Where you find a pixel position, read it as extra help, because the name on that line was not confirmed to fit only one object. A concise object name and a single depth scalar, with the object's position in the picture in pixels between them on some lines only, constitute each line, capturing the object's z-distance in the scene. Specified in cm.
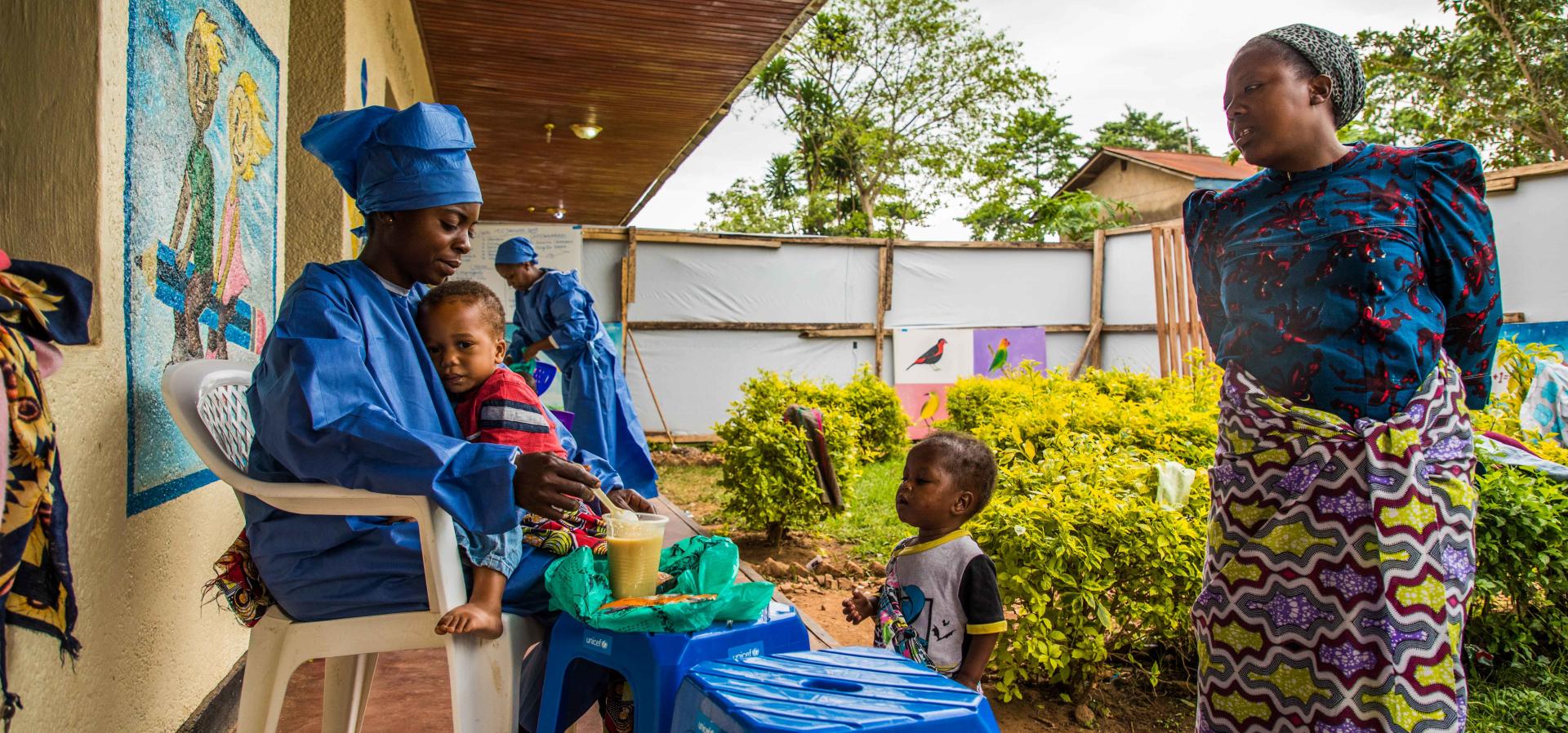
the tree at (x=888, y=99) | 2383
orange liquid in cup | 184
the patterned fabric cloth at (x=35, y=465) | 118
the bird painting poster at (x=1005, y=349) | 1308
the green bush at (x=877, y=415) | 1023
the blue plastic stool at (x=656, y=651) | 168
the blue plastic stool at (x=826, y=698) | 128
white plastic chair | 181
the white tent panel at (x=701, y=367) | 1163
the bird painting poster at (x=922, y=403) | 1258
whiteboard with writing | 1026
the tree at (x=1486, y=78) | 1598
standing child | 227
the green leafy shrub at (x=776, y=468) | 620
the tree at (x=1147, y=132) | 4397
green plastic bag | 170
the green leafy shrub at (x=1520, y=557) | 343
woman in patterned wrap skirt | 180
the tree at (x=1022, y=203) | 2095
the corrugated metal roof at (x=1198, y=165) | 2403
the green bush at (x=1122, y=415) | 452
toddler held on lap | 208
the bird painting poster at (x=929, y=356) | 1277
